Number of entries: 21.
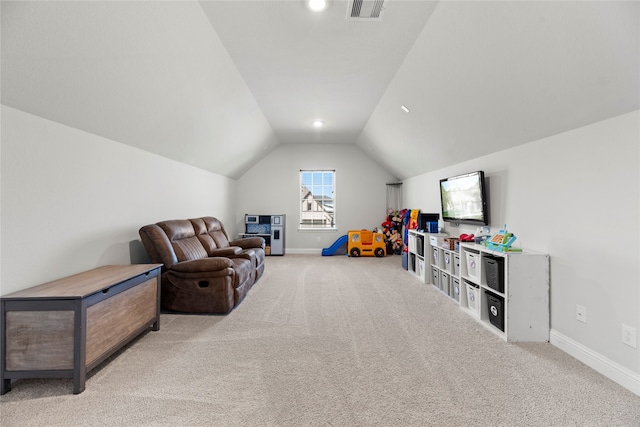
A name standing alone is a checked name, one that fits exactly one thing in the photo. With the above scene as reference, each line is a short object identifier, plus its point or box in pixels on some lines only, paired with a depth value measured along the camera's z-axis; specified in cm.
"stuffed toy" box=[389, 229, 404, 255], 694
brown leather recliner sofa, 312
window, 757
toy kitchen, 690
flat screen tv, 346
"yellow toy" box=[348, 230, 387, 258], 682
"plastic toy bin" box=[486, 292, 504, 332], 267
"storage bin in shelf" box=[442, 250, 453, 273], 387
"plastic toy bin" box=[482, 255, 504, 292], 268
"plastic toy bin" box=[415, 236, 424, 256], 485
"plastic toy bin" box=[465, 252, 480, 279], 311
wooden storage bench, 176
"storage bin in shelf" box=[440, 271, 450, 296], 396
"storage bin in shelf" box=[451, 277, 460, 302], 365
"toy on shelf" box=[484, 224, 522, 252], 273
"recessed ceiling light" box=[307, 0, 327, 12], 221
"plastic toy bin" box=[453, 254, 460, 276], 375
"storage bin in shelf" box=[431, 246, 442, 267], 425
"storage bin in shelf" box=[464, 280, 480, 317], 307
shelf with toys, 255
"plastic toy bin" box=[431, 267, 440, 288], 424
